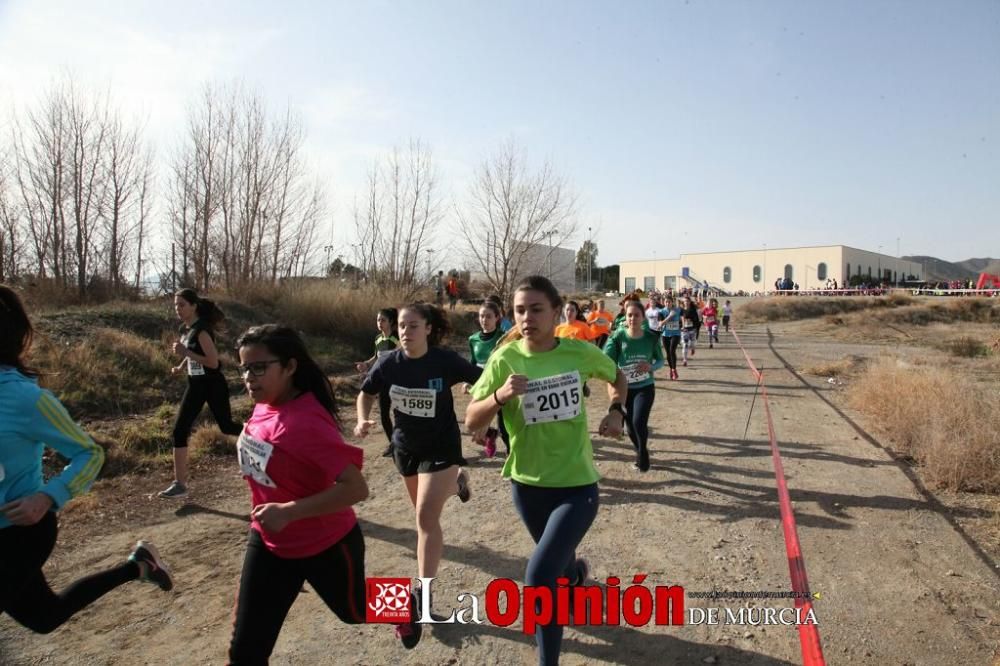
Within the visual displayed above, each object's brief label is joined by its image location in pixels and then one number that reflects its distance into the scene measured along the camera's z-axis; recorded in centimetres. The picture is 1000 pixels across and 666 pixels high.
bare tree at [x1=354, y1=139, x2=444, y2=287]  2327
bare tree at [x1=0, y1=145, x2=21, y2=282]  1396
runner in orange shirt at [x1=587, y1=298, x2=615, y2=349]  1011
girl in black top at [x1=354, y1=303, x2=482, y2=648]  363
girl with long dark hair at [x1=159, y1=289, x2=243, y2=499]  571
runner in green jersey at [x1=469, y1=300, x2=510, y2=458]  710
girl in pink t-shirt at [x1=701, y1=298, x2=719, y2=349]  2055
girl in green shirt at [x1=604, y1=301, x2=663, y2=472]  638
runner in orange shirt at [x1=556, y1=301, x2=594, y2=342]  820
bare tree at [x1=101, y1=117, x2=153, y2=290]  1638
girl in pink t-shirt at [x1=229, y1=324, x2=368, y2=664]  237
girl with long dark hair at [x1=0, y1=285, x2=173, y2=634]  242
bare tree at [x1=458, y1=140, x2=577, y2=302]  2525
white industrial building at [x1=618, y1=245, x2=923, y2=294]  7300
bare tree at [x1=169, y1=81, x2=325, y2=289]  1908
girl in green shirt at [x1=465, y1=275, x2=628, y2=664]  285
